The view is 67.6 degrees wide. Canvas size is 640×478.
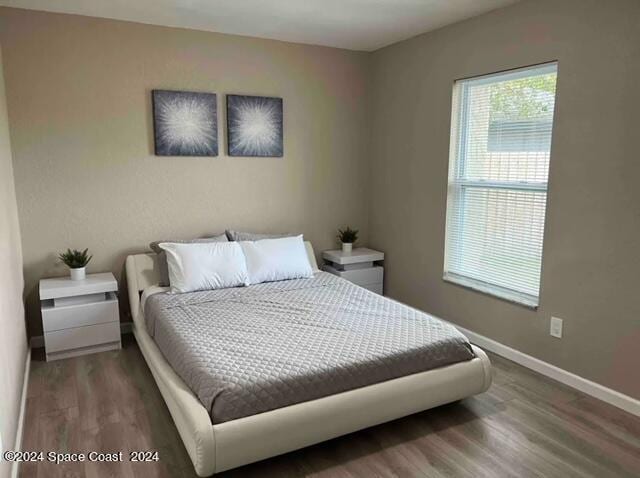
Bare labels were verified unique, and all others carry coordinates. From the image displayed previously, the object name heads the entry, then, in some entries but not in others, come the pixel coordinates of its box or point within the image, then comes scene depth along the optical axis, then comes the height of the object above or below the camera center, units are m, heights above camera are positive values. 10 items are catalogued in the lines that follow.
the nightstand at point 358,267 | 4.38 -0.89
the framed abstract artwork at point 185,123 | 3.74 +0.37
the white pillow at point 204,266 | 3.44 -0.70
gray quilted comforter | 2.17 -0.91
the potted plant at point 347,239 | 4.50 -0.64
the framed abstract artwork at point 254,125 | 4.01 +0.38
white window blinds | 3.11 -0.06
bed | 2.06 -1.03
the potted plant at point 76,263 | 3.45 -0.68
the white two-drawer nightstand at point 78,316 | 3.26 -1.02
